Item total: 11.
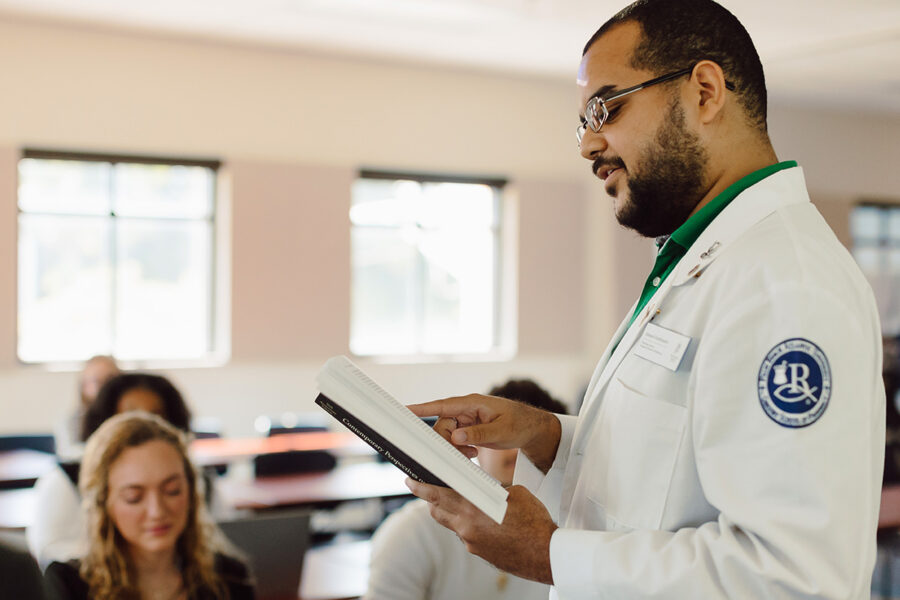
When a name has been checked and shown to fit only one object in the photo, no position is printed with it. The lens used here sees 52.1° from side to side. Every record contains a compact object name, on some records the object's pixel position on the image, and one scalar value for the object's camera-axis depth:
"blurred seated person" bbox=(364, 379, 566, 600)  2.40
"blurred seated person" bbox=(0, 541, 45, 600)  0.82
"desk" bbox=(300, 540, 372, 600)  2.90
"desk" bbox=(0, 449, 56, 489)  4.80
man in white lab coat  1.02
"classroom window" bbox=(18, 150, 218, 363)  7.16
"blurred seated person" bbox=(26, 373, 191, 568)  3.17
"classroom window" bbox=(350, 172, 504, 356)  8.34
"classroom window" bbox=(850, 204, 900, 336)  10.54
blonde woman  2.39
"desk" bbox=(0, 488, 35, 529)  3.90
